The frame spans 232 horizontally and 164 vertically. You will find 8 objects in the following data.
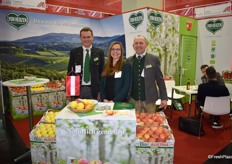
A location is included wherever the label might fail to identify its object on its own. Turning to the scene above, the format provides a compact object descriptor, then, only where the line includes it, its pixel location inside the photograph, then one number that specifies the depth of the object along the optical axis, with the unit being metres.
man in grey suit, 2.87
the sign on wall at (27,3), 5.25
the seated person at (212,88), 3.91
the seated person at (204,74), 5.14
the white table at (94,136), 1.68
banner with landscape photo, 5.38
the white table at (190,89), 4.60
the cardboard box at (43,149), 2.23
